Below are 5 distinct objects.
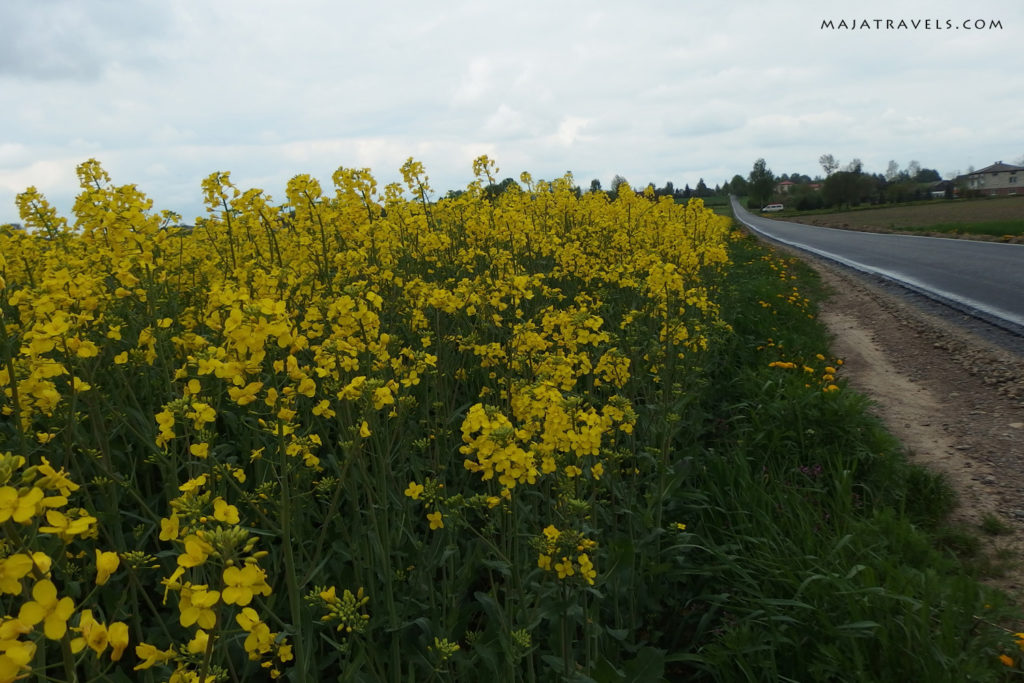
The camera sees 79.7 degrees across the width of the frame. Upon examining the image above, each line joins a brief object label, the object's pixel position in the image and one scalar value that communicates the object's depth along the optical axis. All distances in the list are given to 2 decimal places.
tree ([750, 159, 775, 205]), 108.88
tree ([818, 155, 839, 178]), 133.25
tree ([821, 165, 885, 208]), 85.38
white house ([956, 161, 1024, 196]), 110.75
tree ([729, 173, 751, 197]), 142.12
